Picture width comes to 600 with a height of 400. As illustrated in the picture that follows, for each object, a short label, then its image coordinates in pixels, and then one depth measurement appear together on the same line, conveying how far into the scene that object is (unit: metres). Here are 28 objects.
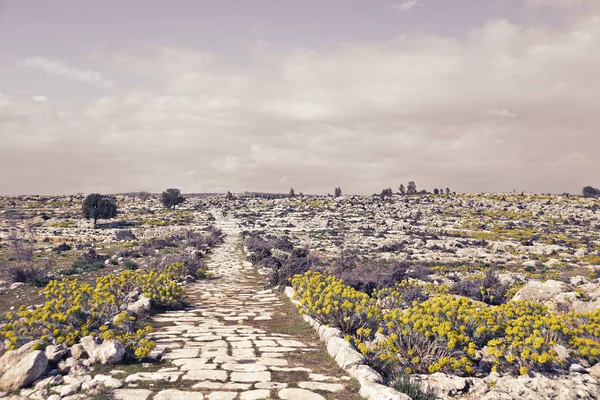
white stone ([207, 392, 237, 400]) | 4.62
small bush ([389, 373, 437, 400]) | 4.72
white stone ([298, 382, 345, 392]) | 5.03
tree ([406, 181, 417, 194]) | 86.25
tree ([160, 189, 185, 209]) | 69.38
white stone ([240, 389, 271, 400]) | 4.65
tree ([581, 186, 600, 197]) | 78.50
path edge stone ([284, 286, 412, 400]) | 4.56
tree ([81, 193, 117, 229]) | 45.41
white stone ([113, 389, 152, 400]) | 4.63
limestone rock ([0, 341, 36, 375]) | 5.20
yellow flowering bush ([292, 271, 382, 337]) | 7.14
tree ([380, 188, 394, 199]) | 79.94
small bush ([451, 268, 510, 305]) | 12.72
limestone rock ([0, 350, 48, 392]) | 4.95
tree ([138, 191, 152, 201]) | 93.41
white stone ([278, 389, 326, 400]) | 4.73
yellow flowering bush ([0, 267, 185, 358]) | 5.99
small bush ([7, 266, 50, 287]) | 14.74
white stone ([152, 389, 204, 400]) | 4.62
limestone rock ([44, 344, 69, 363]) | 5.51
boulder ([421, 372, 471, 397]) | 5.15
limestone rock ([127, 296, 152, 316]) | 8.67
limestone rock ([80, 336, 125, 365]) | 5.68
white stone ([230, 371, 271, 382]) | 5.20
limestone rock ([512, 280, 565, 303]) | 11.38
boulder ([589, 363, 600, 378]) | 5.72
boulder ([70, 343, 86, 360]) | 5.71
